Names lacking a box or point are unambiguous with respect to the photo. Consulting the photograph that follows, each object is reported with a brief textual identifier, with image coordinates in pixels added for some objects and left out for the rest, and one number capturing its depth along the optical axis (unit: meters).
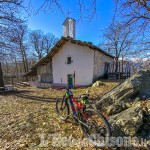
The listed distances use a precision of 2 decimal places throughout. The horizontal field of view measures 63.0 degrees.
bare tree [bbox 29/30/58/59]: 29.31
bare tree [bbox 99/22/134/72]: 17.05
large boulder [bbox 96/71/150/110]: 3.93
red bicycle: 2.46
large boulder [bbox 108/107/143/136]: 2.67
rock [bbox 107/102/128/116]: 3.56
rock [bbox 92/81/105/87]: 9.87
